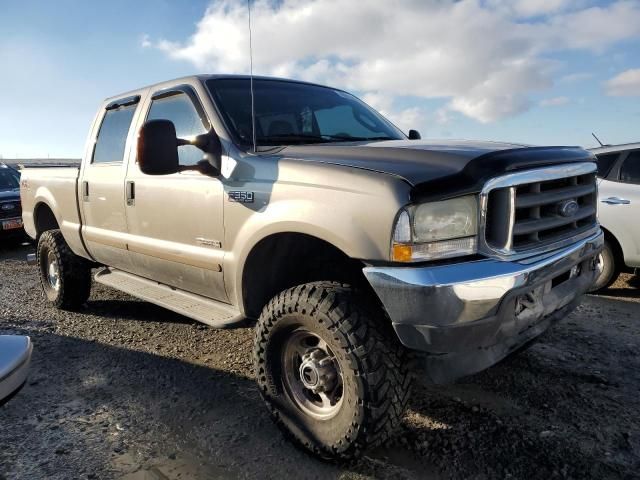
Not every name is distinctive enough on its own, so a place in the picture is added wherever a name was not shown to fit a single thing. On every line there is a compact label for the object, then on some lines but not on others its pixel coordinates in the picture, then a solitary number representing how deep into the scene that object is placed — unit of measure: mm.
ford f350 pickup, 2131
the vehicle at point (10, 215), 9000
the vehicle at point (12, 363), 1654
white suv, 5133
